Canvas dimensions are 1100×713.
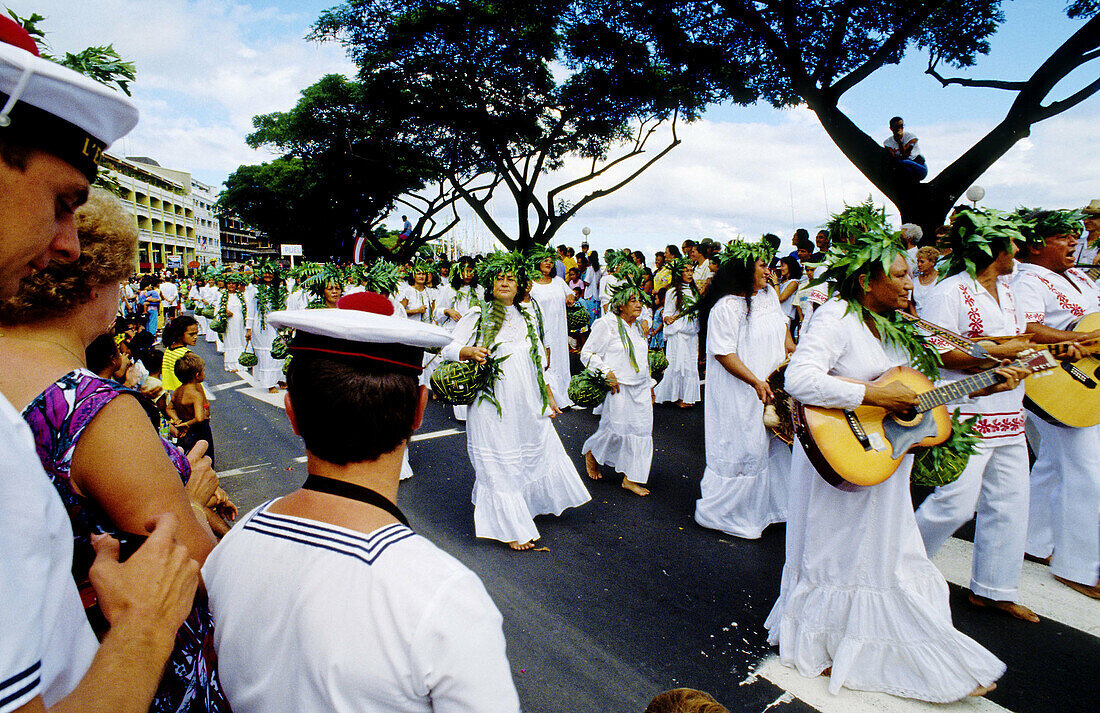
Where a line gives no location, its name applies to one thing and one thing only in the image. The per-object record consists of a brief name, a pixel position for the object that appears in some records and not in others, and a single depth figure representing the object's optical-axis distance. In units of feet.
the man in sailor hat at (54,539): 2.32
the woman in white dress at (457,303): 30.50
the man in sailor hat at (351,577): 3.53
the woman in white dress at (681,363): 33.83
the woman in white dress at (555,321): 27.89
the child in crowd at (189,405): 15.76
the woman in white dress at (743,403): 16.71
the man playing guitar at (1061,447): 13.26
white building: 213.66
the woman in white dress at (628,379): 20.07
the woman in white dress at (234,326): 43.50
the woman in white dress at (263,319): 35.94
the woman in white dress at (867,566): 9.75
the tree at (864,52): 37.35
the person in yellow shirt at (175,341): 19.26
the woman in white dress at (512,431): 16.17
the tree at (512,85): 58.03
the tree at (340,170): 81.66
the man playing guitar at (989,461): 12.21
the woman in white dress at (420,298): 38.99
